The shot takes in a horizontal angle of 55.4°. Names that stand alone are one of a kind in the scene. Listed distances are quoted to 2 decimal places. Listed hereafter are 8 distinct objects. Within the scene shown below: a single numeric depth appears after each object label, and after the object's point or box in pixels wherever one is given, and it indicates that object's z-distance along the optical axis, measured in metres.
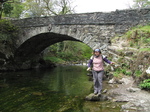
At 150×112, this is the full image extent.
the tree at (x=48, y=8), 23.75
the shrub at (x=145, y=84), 4.70
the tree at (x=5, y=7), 13.96
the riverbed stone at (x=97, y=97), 4.77
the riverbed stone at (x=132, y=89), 4.92
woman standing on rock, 4.98
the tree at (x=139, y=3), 25.31
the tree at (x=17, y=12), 29.27
